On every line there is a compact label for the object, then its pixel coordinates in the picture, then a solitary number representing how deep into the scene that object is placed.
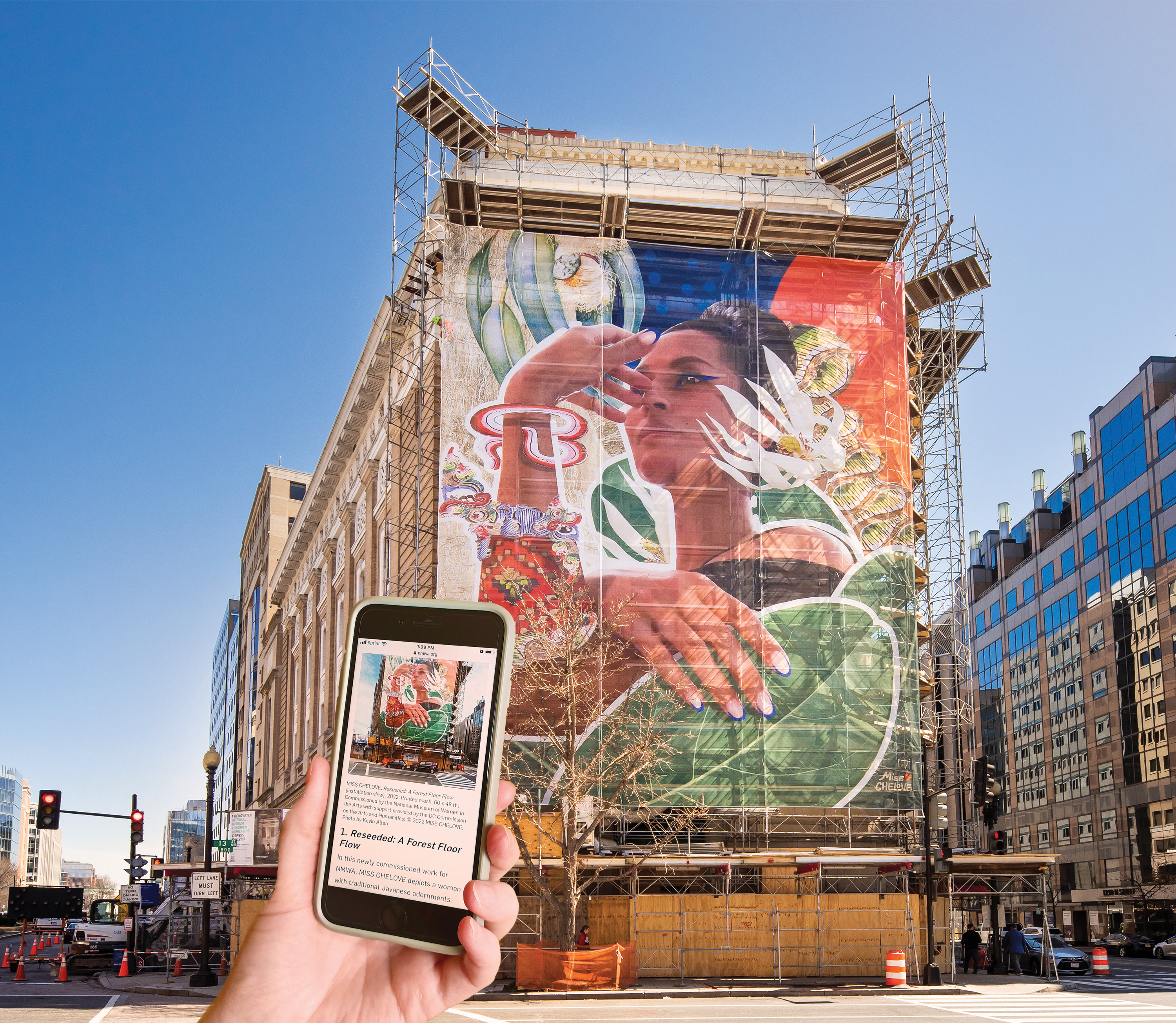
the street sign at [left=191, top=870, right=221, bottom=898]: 30.81
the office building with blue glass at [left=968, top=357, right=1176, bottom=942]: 71.31
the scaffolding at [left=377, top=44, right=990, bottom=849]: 40.03
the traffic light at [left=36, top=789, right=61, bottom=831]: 34.31
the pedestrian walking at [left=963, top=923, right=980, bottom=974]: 36.38
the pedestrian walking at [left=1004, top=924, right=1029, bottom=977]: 35.12
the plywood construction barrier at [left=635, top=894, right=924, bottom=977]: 31.59
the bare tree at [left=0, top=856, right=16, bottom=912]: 146.38
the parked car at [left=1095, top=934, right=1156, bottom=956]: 59.16
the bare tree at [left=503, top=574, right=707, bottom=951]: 31.05
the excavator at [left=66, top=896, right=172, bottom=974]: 40.34
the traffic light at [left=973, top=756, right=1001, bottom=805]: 33.66
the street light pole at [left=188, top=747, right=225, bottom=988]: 31.70
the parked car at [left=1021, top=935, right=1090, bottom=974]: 38.06
